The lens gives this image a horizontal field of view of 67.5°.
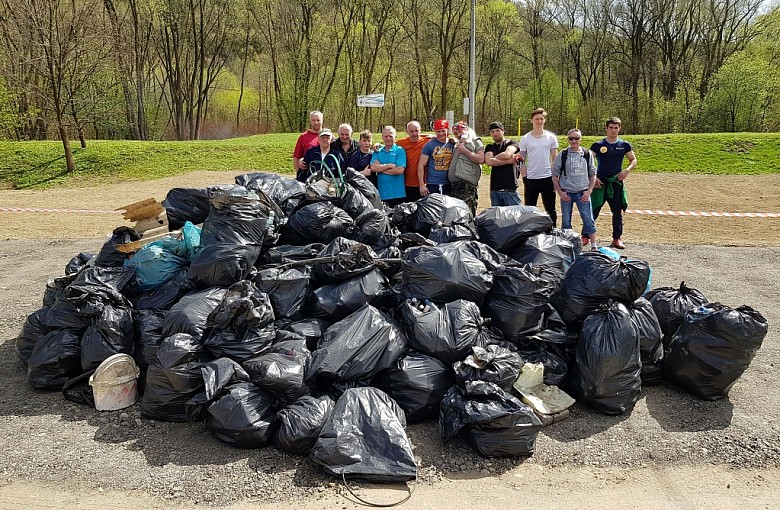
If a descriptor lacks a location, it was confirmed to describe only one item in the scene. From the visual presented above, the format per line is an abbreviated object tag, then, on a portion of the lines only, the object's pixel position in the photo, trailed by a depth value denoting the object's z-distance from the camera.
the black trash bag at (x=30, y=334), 4.29
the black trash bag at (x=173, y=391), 3.46
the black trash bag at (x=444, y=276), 3.80
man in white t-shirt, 6.28
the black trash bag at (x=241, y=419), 3.19
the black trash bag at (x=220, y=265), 3.90
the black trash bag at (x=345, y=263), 3.98
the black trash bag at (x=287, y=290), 3.89
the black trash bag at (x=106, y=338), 3.83
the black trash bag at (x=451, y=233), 4.46
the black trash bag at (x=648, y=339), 3.73
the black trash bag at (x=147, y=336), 3.85
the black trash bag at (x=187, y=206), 4.82
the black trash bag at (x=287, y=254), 4.27
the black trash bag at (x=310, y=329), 3.72
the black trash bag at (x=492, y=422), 3.11
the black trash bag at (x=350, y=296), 3.89
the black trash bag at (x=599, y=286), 3.78
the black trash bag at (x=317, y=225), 4.50
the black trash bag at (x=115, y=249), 4.63
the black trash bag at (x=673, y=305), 4.11
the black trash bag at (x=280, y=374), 3.30
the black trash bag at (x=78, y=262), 4.76
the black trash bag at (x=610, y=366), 3.50
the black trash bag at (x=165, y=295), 4.15
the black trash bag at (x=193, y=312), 3.64
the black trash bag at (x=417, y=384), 3.44
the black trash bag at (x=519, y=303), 3.79
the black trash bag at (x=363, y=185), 5.11
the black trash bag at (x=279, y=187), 4.71
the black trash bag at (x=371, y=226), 4.56
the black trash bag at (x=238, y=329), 3.53
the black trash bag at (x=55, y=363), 3.93
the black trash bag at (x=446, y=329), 3.54
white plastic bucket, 3.65
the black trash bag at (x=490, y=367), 3.32
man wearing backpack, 6.34
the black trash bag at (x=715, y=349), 3.57
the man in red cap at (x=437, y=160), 6.01
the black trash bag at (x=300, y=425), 3.13
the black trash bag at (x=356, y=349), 3.40
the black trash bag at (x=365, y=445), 2.93
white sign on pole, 15.75
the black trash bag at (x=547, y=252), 4.30
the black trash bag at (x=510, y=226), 4.45
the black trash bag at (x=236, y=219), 4.04
